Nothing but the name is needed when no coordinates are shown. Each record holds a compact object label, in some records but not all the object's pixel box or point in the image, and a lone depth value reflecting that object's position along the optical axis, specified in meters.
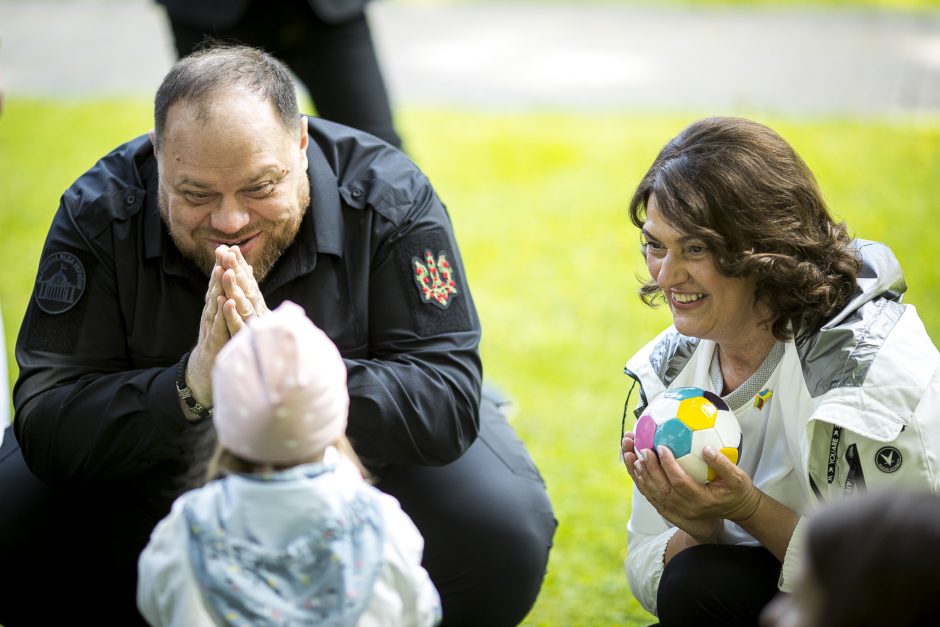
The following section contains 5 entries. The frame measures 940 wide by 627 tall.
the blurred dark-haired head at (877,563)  3.39
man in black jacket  5.88
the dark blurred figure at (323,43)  8.83
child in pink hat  4.05
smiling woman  5.19
